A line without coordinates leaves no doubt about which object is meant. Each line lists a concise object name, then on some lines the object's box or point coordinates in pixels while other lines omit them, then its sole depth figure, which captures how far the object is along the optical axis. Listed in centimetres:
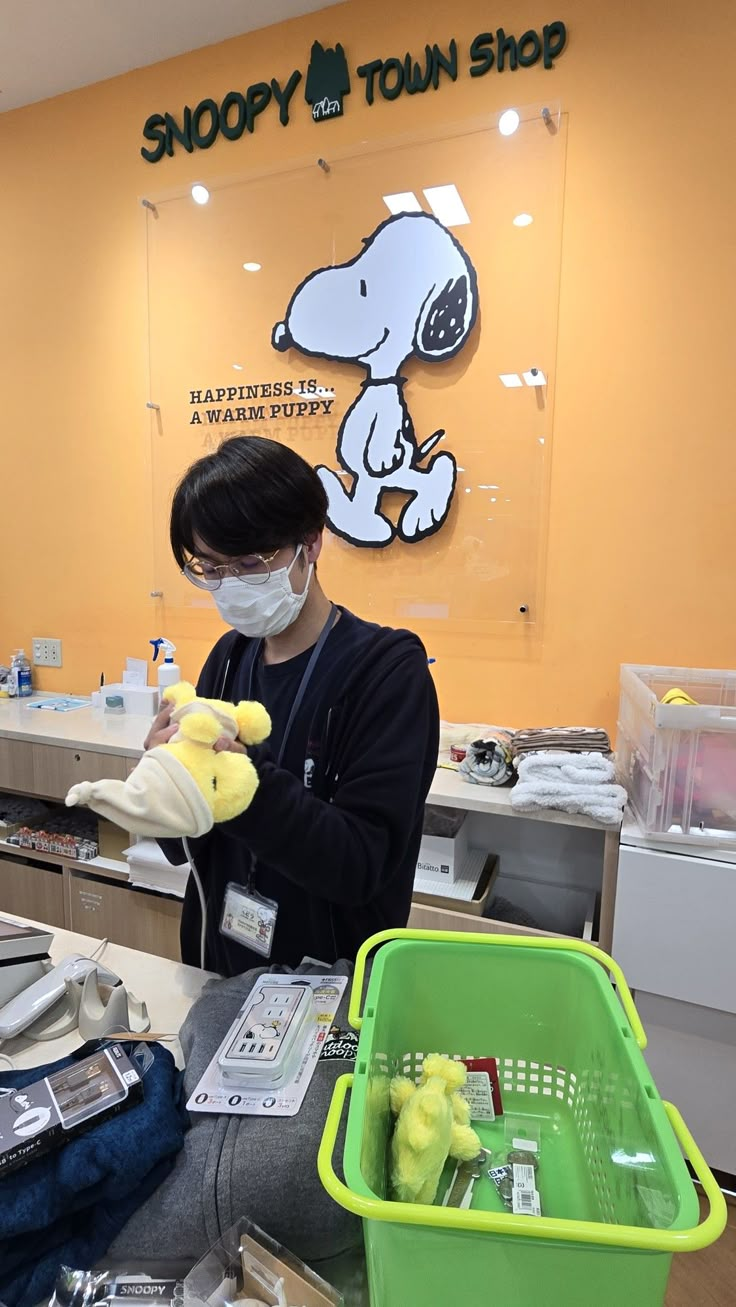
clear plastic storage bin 138
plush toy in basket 54
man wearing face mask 90
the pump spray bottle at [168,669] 232
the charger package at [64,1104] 57
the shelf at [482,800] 152
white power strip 66
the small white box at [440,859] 178
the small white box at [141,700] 238
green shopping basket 42
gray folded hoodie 58
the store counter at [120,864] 196
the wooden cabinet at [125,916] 205
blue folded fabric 55
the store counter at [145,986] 84
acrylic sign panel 189
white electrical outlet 276
